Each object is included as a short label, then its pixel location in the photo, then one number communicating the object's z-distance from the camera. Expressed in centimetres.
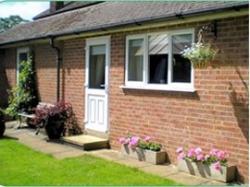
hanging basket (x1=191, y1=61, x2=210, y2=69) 834
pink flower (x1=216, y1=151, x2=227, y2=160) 812
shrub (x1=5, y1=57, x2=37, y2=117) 1588
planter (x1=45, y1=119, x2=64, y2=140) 1258
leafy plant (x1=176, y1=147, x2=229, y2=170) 808
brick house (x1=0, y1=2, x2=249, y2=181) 810
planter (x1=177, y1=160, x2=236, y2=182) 790
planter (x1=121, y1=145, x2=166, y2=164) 941
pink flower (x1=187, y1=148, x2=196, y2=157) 850
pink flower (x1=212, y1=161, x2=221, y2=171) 794
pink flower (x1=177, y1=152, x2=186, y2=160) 865
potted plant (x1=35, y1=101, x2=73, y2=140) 1253
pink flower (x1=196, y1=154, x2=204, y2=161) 829
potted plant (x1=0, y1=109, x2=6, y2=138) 1292
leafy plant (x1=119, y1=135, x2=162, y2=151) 967
